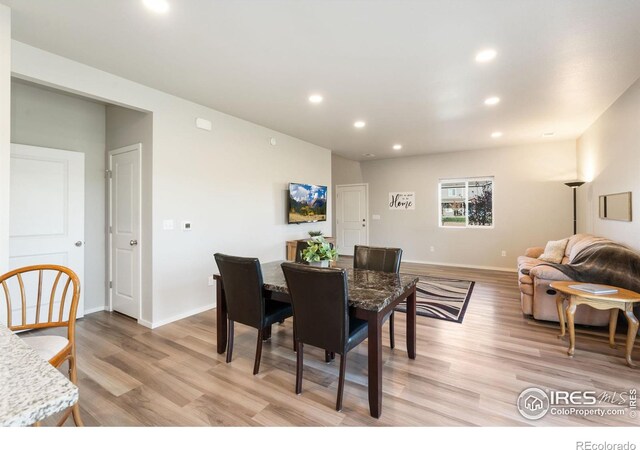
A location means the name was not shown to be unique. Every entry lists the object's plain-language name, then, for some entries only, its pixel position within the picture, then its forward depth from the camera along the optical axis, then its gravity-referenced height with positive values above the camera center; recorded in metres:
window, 6.61 +0.48
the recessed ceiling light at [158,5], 1.97 +1.45
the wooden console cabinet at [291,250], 5.14 -0.41
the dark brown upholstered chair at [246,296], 2.30 -0.55
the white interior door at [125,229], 3.52 -0.03
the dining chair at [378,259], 3.01 -0.34
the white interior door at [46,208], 3.17 +0.21
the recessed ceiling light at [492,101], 3.62 +1.49
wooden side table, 2.43 -0.66
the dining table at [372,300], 1.90 -0.53
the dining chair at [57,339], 1.51 -0.60
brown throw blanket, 2.87 -0.45
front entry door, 8.09 +0.22
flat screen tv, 5.21 +0.41
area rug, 3.77 -1.05
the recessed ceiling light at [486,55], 2.57 +1.45
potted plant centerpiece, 2.73 -0.26
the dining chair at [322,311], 1.87 -0.55
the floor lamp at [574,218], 5.56 +0.10
